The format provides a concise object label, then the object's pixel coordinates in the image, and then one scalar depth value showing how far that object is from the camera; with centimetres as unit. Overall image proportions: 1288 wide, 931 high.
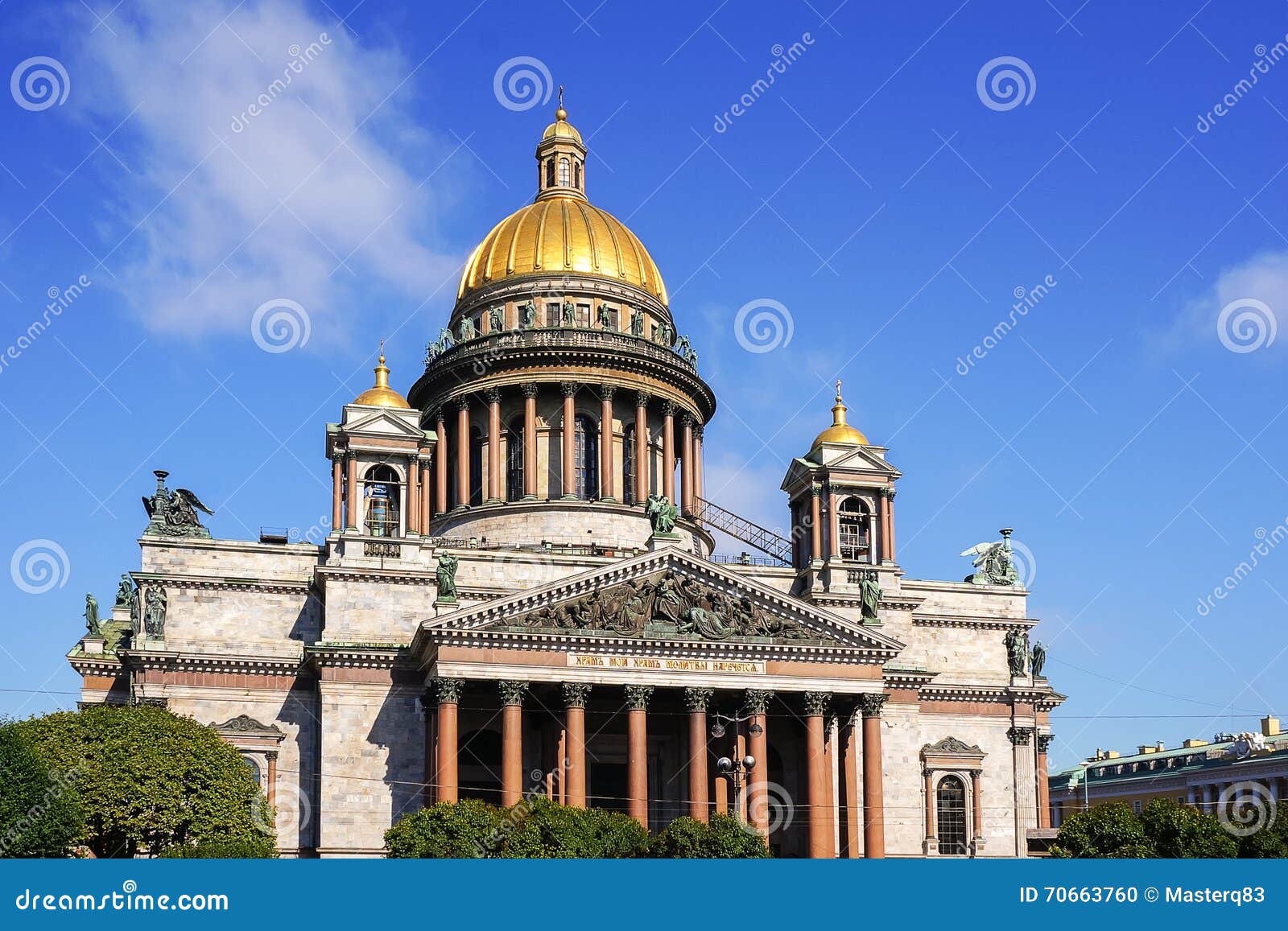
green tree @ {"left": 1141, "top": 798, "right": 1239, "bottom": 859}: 5059
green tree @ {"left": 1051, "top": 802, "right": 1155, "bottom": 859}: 5081
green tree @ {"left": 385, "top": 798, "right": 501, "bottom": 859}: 4894
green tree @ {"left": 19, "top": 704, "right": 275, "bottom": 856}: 5159
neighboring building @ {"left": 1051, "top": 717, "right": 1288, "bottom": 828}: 12050
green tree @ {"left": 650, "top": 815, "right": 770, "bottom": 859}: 4897
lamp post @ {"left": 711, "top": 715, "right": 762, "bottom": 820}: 5216
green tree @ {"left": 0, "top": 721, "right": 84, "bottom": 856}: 4712
